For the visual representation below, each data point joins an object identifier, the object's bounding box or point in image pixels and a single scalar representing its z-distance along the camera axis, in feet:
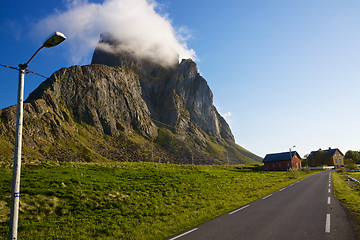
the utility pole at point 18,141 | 24.00
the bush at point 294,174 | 155.41
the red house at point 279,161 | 289.33
